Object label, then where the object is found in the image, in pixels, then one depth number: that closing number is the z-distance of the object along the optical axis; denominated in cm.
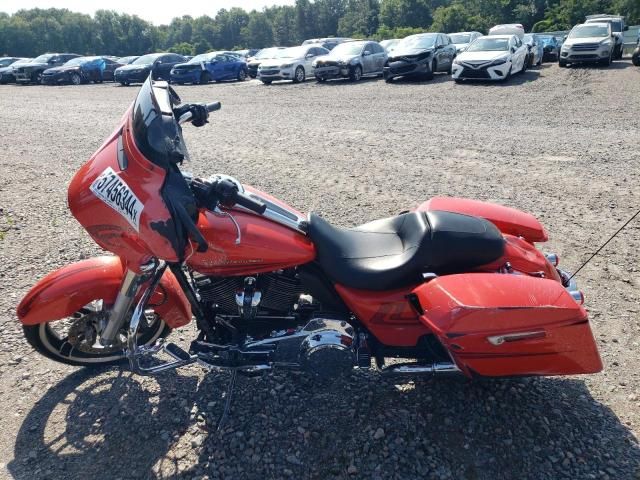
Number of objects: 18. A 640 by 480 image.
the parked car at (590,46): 1720
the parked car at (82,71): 2475
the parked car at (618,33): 1957
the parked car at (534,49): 1784
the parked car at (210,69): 2178
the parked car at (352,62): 1803
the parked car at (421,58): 1664
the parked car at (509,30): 2047
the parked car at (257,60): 2145
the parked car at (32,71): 2556
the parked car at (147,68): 2275
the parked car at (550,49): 2166
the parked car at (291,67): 1930
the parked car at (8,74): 2630
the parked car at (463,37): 2177
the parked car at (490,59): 1470
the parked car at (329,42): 2728
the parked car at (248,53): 3088
